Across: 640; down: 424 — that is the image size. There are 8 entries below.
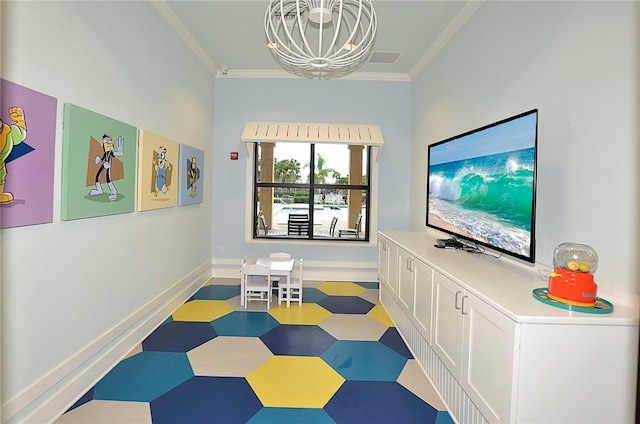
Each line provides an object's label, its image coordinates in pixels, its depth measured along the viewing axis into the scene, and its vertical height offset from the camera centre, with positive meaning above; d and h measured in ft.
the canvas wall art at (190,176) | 12.47 +1.02
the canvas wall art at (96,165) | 6.72 +0.76
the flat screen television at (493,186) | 6.43 +0.59
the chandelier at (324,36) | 7.00 +5.66
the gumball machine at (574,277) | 4.91 -0.90
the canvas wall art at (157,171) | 9.53 +0.89
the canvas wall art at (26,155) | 5.33 +0.69
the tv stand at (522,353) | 4.62 -2.00
